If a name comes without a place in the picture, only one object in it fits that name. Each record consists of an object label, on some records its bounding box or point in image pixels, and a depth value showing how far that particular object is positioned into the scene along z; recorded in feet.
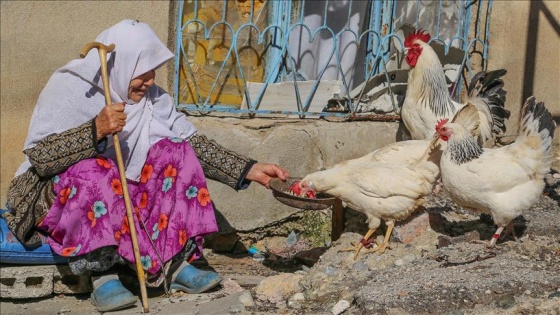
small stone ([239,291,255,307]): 14.56
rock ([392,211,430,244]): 16.24
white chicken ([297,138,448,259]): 15.51
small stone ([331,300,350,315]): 13.71
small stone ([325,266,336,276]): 15.25
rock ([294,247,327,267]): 18.26
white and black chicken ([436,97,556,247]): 15.42
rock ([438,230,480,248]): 15.94
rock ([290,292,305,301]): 14.73
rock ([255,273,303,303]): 14.90
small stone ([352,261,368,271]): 15.40
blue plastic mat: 15.64
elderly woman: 14.74
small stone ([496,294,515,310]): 12.91
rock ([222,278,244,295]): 15.80
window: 19.89
